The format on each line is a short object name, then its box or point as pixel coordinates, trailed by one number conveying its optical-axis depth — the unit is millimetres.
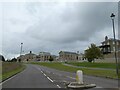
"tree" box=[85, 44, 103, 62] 34168
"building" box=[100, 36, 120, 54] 44270
